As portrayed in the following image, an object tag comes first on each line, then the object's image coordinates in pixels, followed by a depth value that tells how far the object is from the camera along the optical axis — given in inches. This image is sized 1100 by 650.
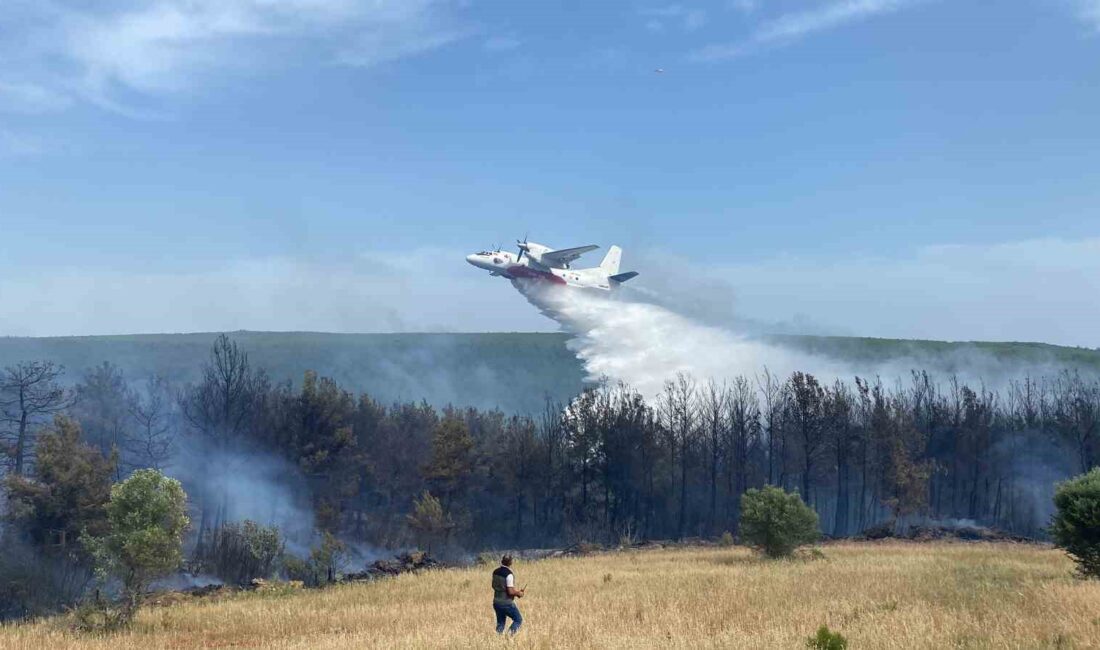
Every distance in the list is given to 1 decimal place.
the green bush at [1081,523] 1139.3
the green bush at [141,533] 1200.8
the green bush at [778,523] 1708.9
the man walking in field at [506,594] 869.2
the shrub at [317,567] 1744.6
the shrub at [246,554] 2039.9
